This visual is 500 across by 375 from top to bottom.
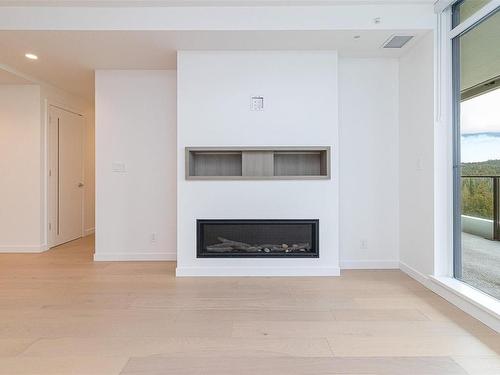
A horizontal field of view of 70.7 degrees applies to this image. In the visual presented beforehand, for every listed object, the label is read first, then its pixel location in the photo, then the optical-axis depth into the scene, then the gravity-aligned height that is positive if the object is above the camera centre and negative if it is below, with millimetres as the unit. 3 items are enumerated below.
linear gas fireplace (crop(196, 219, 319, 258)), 3785 -565
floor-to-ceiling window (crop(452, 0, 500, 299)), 2865 +427
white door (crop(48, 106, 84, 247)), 5387 +193
